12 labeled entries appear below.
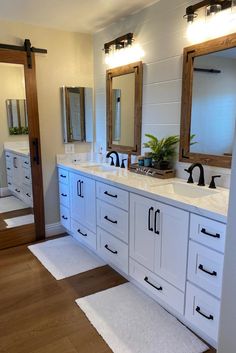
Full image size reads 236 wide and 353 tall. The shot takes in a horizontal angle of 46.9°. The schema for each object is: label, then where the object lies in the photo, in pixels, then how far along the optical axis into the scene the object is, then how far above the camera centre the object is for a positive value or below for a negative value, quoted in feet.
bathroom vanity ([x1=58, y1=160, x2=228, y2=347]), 5.21 -2.67
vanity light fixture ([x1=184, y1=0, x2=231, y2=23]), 6.02 +2.57
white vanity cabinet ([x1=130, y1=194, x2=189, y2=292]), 5.77 -2.66
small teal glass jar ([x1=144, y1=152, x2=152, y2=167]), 8.43 -1.17
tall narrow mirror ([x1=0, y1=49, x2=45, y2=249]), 9.34 -1.60
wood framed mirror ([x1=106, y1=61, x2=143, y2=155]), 8.95 +0.47
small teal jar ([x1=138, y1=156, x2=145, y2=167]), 8.65 -1.25
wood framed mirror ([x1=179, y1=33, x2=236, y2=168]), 6.29 +0.47
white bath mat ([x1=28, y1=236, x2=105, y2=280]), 8.52 -4.57
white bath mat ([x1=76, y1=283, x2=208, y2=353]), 5.58 -4.53
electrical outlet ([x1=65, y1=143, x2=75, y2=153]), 11.03 -1.08
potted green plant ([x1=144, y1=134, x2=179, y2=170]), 7.93 -0.89
